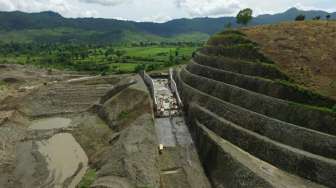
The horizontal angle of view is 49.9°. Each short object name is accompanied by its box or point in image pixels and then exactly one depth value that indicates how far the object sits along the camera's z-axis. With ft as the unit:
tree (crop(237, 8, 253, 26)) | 286.87
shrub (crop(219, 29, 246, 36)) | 210.26
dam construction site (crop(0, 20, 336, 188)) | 112.27
